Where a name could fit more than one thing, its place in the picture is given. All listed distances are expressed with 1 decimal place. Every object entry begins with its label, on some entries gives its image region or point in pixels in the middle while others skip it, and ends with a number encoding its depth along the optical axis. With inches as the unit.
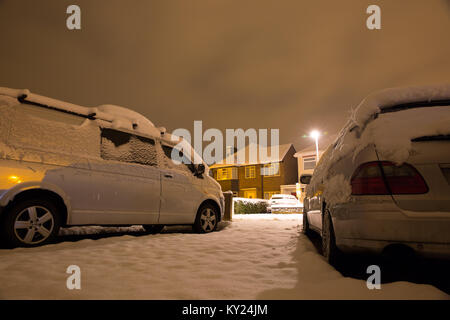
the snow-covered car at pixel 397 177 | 83.4
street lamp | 935.0
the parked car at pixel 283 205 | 683.4
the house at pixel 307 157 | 1202.6
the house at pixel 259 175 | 1288.1
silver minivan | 143.2
